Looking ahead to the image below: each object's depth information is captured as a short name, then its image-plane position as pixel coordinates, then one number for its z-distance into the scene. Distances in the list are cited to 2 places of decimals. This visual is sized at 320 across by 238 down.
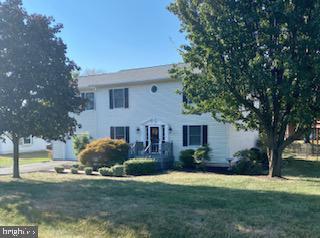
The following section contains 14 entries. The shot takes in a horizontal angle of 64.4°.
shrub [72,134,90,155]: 18.05
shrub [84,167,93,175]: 13.86
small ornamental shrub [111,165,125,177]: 13.32
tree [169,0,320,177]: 9.16
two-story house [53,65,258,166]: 15.67
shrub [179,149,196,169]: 15.22
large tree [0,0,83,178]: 10.27
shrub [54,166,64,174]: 14.61
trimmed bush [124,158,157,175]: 13.72
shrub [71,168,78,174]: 14.26
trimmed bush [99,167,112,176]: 13.47
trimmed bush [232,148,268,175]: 14.05
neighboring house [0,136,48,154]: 28.37
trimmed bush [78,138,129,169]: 15.41
